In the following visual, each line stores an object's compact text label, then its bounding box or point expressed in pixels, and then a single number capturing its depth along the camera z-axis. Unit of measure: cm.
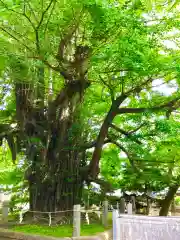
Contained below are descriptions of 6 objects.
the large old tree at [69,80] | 697
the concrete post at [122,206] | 1047
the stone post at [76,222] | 738
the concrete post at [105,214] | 961
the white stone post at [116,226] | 506
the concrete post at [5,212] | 1022
